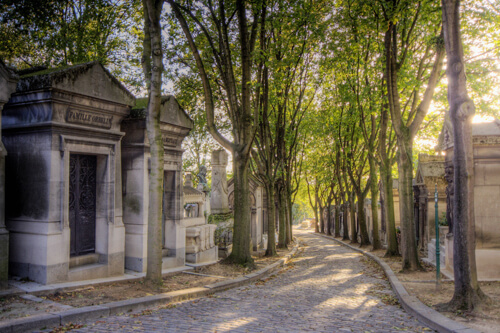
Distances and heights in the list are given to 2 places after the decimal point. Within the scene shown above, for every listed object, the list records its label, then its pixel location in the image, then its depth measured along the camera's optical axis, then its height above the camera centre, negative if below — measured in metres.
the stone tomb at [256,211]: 20.56 -1.17
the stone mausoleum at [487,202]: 9.38 -0.39
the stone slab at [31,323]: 5.11 -1.69
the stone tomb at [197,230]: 11.98 -1.20
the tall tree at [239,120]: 11.98 +2.12
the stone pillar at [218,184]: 17.59 +0.26
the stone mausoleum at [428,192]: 16.88 -0.26
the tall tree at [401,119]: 11.02 +1.92
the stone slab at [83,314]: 5.72 -1.77
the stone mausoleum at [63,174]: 7.67 +0.39
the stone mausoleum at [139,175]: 9.82 +0.40
